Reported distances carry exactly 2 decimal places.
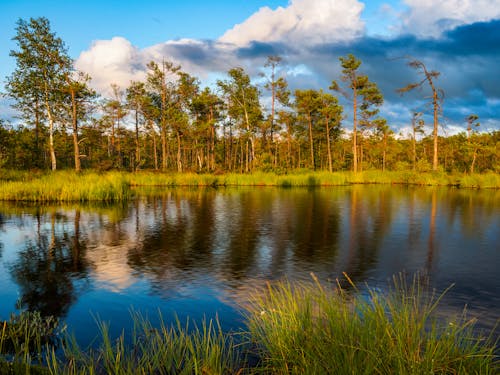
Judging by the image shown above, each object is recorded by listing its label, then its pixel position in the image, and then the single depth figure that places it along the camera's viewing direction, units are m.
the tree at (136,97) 59.91
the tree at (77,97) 36.59
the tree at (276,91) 54.91
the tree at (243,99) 58.78
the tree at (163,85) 54.78
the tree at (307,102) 60.78
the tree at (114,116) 64.44
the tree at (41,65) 38.69
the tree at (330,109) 58.31
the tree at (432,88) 40.75
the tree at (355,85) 53.91
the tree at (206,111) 61.16
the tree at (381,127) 58.72
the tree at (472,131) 57.34
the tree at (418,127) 70.43
